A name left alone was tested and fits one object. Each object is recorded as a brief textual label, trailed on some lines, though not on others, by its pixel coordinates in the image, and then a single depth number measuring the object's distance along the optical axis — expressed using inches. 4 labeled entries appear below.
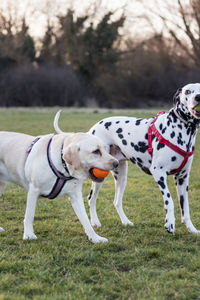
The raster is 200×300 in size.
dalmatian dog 181.2
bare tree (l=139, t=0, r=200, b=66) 797.2
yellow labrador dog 158.6
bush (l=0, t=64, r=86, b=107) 1498.5
